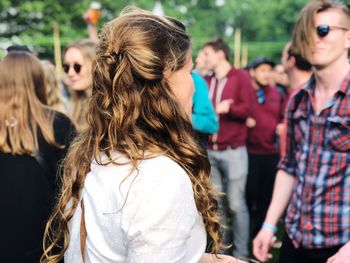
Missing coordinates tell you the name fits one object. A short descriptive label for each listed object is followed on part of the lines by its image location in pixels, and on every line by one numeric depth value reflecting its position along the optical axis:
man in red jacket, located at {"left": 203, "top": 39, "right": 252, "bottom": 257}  4.93
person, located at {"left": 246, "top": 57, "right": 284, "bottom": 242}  5.84
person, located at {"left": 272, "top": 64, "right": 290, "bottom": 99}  8.16
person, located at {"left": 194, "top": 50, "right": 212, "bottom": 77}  5.36
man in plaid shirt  2.24
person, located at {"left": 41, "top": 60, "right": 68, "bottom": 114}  3.08
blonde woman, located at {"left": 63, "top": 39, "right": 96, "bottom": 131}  3.76
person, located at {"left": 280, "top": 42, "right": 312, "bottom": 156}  4.10
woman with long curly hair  1.20
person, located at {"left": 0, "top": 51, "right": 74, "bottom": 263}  2.50
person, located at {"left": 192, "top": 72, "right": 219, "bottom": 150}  3.58
